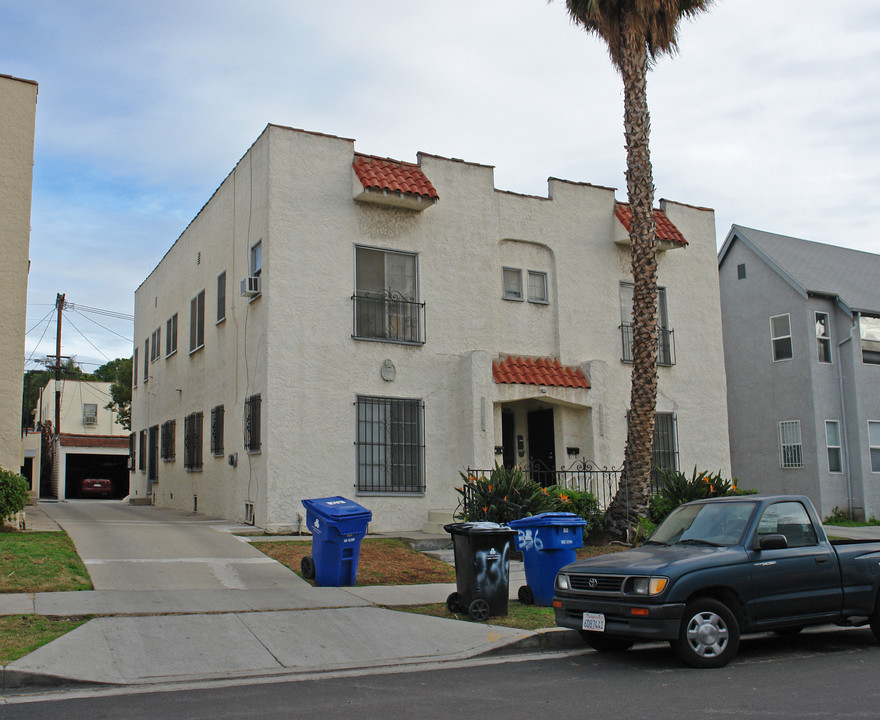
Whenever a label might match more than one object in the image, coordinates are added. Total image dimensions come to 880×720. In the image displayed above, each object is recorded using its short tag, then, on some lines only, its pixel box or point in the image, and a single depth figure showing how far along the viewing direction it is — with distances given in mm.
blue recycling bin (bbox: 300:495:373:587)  10664
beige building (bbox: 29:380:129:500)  38938
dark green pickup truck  7371
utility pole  39938
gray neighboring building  23016
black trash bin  9305
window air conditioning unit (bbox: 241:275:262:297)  15375
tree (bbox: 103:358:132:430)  39594
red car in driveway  37562
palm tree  14578
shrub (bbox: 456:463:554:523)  13711
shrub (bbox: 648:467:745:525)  15602
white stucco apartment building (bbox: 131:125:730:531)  15133
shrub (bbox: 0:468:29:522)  12219
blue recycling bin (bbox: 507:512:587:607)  9953
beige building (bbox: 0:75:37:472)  12945
